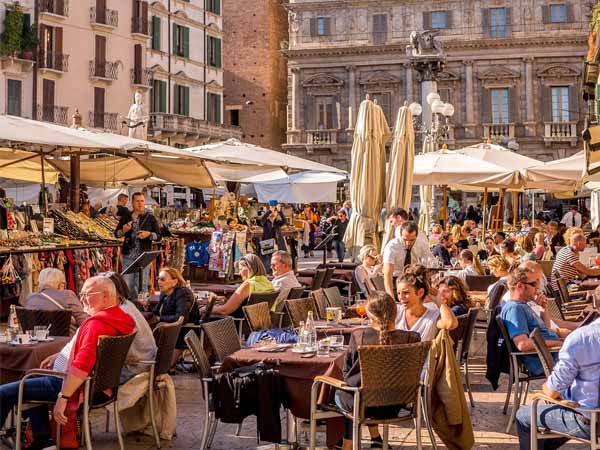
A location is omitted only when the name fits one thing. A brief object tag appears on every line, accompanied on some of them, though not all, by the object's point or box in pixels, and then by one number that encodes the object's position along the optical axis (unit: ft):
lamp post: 68.39
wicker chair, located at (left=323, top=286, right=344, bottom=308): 30.48
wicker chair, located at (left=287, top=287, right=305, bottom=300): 30.55
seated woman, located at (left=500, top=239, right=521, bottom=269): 35.31
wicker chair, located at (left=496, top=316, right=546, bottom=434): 22.29
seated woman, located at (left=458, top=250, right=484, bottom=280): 35.99
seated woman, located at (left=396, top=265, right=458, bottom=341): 20.97
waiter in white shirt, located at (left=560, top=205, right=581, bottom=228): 84.02
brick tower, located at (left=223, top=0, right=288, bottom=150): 154.92
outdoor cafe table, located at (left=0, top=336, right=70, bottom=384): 20.47
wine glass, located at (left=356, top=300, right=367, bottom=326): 25.83
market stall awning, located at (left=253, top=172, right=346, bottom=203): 87.25
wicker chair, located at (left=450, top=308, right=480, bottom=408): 24.11
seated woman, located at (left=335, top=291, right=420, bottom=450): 18.34
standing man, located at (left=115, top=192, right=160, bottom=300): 41.63
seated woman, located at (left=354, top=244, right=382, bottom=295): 34.09
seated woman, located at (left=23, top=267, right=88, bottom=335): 25.03
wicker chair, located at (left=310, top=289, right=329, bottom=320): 28.35
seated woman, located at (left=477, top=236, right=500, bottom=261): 47.85
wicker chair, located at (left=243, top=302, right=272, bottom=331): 24.97
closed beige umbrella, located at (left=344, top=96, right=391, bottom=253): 42.29
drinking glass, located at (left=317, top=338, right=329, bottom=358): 20.18
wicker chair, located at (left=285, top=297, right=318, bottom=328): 25.95
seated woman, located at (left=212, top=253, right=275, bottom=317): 30.42
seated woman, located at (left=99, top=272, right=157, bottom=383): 20.74
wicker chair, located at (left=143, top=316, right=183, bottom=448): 20.84
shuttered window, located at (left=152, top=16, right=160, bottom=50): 130.62
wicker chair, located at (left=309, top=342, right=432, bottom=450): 17.81
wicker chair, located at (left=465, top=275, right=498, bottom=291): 34.94
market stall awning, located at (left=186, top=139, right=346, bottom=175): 48.52
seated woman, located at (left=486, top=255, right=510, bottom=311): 28.25
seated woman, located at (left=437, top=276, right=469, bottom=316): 25.29
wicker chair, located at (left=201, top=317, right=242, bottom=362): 21.11
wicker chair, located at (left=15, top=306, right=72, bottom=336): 23.06
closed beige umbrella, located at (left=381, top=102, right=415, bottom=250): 42.70
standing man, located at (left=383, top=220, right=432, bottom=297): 31.40
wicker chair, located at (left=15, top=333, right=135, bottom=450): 18.35
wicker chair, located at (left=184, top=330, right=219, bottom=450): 19.95
